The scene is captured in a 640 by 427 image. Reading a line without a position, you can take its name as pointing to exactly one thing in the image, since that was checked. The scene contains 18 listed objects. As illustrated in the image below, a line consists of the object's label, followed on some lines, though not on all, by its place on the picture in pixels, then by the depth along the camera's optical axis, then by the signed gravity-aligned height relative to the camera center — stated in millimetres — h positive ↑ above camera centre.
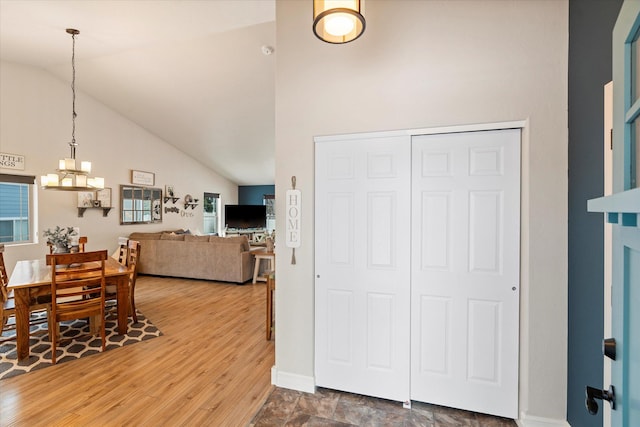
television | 9438 -136
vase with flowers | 3520 -389
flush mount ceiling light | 1231 +881
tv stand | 9478 -627
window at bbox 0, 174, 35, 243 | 4574 +37
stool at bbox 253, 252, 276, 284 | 5453 -935
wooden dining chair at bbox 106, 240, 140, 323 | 3467 -687
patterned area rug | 2611 -1369
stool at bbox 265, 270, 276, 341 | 3090 -902
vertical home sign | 2314 -54
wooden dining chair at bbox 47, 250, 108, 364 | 2629 -764
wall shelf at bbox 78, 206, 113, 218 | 5562 -5
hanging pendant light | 3467 +384
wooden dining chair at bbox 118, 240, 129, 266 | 3882 -596
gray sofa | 5500 -889
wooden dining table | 2674 -750
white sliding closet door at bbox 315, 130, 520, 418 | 1952 -393
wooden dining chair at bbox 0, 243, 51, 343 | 2701 -901
